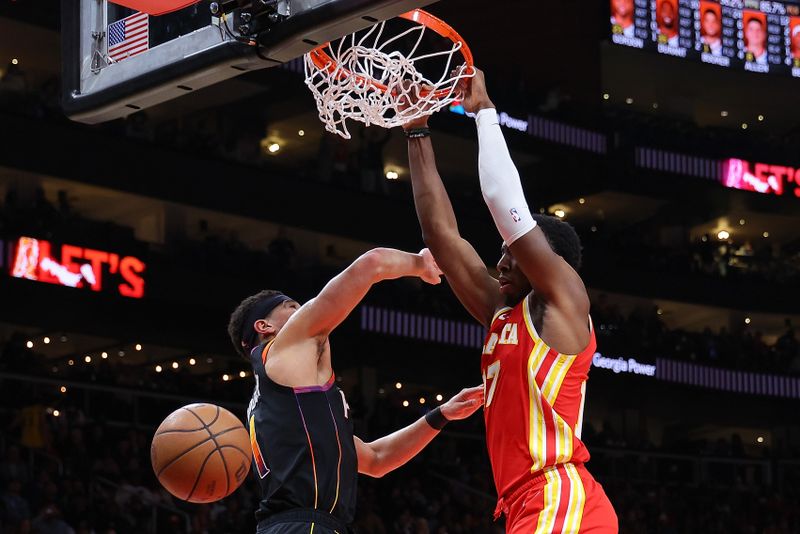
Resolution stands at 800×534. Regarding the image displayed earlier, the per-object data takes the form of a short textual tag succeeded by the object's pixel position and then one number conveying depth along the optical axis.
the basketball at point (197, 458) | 6.26
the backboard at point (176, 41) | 4.96
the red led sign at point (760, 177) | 32.28
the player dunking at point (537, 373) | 4.66
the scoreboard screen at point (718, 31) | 27.78
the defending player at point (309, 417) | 5.31
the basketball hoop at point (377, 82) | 5.60
